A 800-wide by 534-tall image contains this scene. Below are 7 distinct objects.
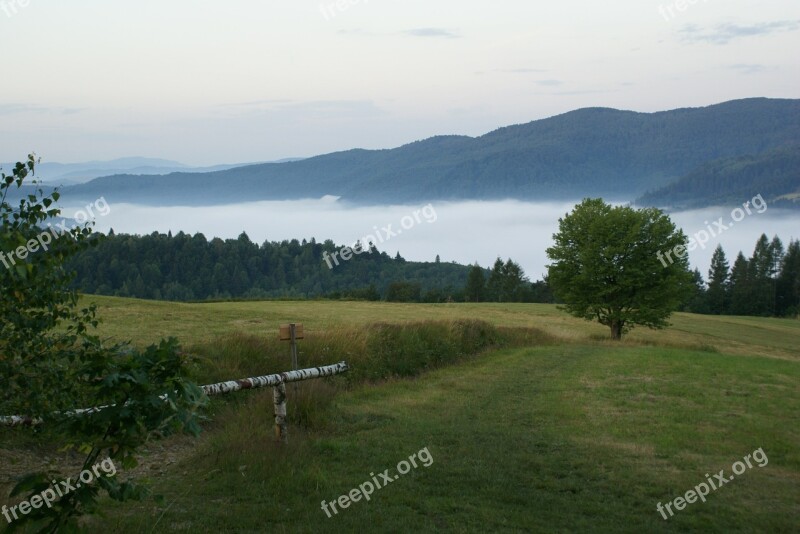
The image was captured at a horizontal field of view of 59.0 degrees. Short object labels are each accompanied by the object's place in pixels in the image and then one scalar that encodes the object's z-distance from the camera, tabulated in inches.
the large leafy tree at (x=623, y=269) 1477.6
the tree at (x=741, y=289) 4416.8
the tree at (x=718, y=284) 4591.5
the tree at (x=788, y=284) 4439.0
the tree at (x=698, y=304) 4623.5
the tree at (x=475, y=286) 4566.9
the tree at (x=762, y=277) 4392.2
